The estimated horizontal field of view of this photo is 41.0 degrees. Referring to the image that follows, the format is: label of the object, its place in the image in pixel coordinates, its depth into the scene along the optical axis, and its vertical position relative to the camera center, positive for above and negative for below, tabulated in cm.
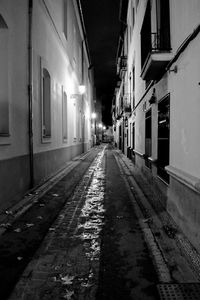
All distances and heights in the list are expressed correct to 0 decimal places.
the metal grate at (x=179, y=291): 264 -154
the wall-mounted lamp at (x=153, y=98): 734 +116
